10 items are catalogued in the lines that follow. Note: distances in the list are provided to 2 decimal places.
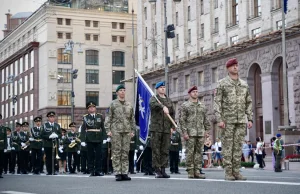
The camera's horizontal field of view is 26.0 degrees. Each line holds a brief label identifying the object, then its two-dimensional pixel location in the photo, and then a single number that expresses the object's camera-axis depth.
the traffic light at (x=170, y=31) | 36.84
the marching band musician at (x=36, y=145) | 23.68
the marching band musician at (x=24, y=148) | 25.77
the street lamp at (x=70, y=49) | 58.12
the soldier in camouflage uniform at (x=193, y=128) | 13.87
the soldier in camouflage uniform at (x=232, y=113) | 11.97
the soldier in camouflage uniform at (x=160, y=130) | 14.28
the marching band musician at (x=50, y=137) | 22.19
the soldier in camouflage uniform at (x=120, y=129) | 14.06
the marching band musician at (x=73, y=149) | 25.52
